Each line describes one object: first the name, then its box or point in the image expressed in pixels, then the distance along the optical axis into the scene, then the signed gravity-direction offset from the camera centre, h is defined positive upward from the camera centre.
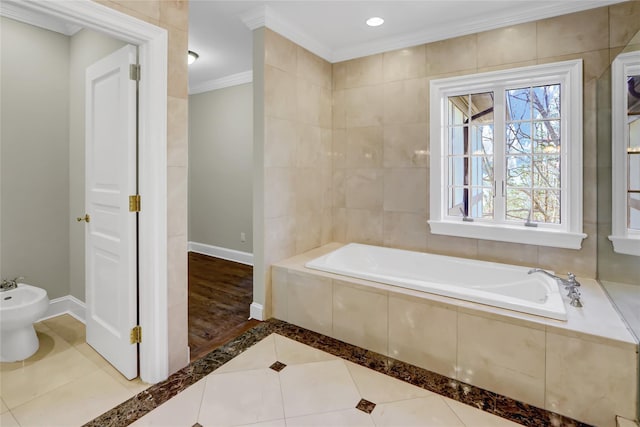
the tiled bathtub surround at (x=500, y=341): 1.70 -0.80
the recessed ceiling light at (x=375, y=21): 2.87 +1.65
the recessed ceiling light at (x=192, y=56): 3.68 +1.71
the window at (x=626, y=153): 1.81 +0.33
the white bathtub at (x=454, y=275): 2.03 -0.54
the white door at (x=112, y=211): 1.96 -0.01
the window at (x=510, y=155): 2.62 +0.47
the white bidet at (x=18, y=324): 2.17 -0.76
